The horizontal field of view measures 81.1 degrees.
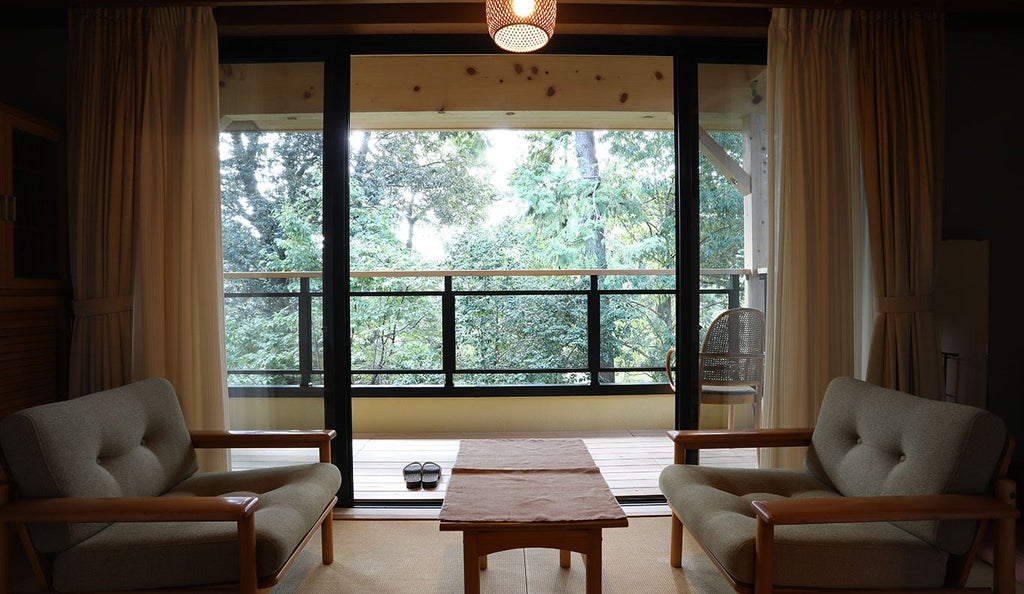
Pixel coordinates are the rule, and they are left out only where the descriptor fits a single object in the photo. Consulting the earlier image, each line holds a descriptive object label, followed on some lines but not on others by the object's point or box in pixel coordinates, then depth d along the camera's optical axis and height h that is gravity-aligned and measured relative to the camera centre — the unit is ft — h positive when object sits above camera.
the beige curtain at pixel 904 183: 8.86 +1.51
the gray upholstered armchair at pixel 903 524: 5.25 -2.25
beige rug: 7.30 -3.66
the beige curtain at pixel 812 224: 9.08 +0.93
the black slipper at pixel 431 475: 10.82 -3.44
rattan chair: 10.09 -1.31
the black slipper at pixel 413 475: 10.82 -3.42
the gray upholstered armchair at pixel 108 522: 5.32 -2.23
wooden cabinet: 8.21 +0.38
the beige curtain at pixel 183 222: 8.86 +1.01
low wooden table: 5.63 -2.18
